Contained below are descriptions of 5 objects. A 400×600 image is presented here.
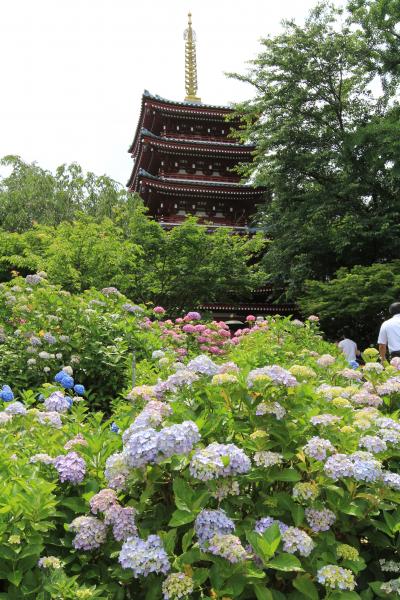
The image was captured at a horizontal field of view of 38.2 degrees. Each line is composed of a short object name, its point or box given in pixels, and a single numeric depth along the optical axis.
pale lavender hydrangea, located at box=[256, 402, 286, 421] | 2.20
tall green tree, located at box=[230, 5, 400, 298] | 18.61
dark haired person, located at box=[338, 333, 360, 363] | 9.58
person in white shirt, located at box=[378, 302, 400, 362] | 6.80
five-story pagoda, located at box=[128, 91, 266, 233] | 25.53
